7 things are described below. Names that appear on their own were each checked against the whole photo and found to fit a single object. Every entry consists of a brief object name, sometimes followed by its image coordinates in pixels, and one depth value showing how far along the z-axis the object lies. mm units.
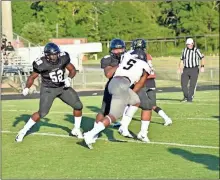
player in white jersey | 16156
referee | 30359
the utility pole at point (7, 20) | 58856
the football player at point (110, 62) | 17339
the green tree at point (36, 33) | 97625
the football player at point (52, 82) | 17500
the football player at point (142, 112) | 17797
